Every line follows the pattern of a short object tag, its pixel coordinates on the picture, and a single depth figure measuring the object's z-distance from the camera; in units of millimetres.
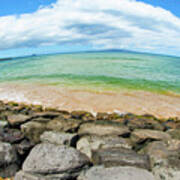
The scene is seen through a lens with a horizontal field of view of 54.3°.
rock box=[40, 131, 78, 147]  3842
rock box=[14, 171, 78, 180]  2824
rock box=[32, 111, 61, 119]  5712
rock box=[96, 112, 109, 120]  6580
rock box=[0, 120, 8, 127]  4758
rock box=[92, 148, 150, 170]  3064
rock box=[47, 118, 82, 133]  4598
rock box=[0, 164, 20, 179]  3258
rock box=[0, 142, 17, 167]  3299
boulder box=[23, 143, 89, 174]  2904
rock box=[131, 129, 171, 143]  4184
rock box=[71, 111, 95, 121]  6457
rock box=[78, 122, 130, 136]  4401
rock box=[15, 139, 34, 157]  3660
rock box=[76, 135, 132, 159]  3648
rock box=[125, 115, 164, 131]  5258
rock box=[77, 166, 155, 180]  2693
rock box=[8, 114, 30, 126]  4926
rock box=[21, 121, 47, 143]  4340
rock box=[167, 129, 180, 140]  4680
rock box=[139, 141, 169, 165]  3188
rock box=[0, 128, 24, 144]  3990
